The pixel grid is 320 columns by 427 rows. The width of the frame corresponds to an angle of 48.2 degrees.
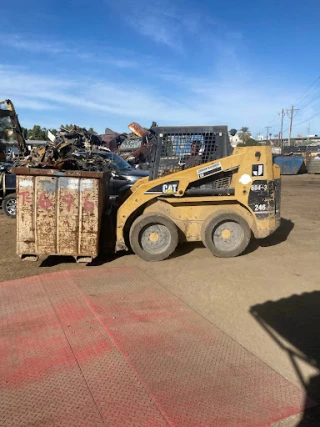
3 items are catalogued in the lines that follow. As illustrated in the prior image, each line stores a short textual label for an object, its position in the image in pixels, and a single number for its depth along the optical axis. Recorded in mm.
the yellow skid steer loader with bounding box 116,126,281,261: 6230
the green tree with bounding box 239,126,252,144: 78531
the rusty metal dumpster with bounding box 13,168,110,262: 5465
